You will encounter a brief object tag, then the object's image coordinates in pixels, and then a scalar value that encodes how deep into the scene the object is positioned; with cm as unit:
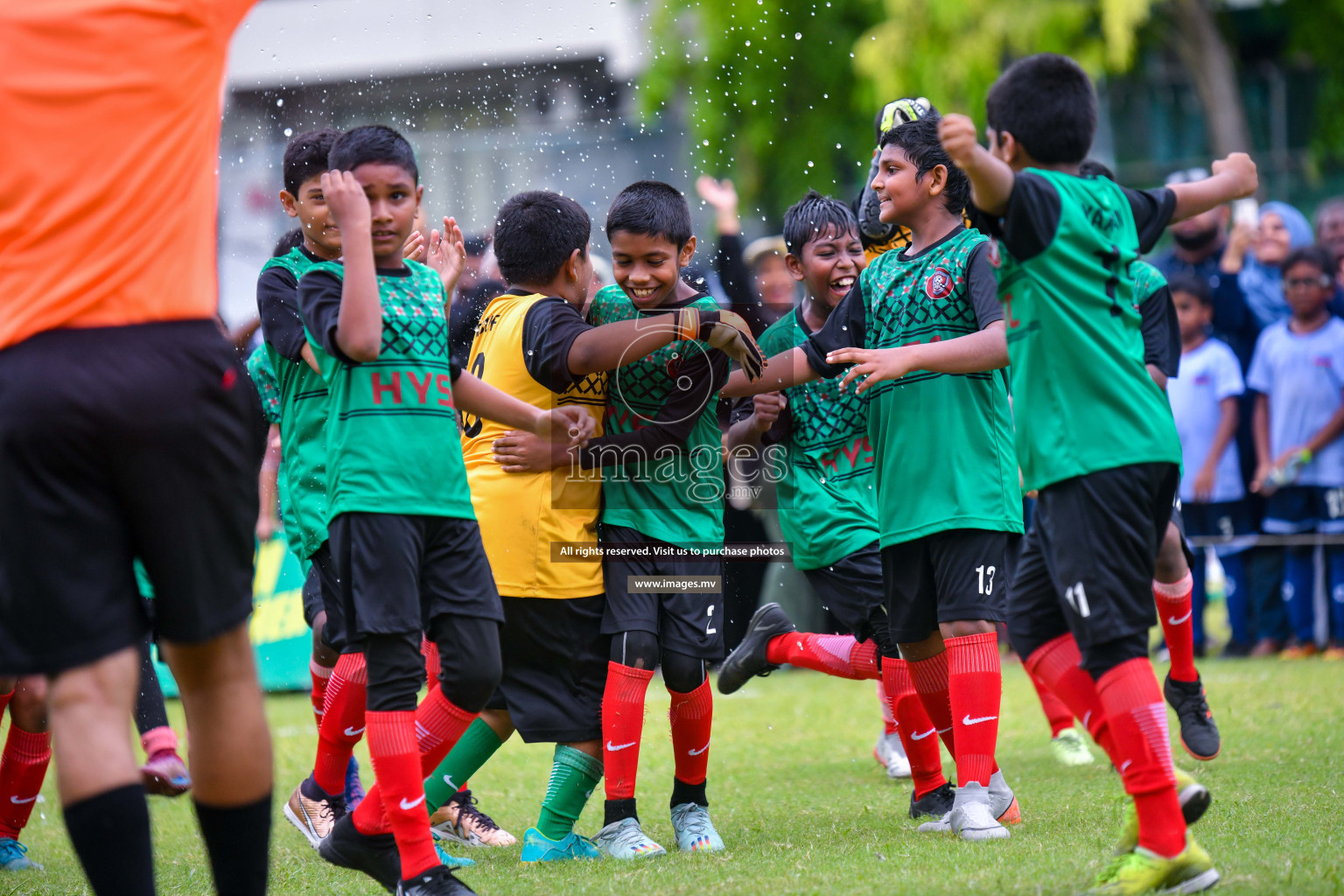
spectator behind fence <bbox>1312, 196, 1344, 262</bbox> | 1836
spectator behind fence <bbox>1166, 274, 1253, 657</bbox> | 1698
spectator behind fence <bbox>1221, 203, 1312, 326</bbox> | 1802
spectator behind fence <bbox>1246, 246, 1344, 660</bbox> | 1641
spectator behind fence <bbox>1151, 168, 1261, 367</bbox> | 1742
